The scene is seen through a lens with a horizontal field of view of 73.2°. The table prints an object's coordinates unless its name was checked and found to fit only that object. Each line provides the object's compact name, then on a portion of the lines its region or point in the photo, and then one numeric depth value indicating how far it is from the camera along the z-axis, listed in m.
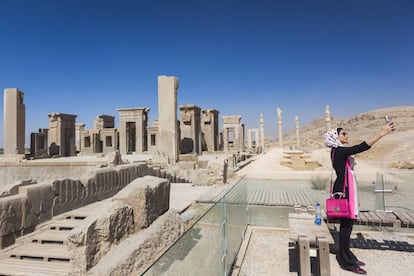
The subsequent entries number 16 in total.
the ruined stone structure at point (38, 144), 24.18
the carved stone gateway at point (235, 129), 31.42
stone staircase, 3.83
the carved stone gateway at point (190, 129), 23.06
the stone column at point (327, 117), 30.86
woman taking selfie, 3.78
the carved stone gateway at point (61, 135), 24.39
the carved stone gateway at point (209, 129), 28.27
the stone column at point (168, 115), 14.88
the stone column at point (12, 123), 18.17
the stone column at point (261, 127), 37.09
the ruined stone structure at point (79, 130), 32.31
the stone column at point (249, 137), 42.90
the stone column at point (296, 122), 38.31
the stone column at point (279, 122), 34.19
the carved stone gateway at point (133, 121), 24.00
